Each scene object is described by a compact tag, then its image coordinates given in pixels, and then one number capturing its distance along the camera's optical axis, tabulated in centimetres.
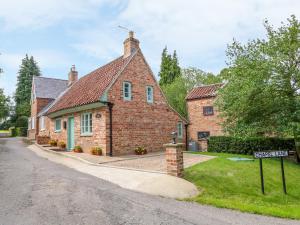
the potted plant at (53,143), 2164
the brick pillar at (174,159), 981
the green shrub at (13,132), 4284
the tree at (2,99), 3052
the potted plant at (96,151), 1610
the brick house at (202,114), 2414
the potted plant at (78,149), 1803
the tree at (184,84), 3662
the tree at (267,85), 1495
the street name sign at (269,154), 972
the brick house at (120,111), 1644
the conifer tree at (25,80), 5166
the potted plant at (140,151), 1728
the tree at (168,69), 4541
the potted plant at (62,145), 2009
